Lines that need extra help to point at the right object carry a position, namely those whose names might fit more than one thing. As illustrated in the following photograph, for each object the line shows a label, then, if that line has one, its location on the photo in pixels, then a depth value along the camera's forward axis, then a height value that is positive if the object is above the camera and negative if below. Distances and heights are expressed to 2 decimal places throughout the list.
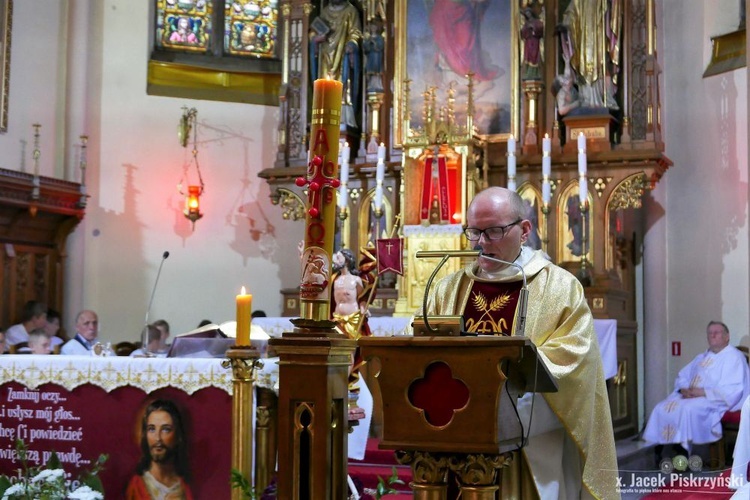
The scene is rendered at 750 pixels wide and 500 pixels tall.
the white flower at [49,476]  5.00 -0.95
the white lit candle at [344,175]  10.86 +1.25
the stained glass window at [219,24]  13.66 +3.61
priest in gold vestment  3.68 -0.21
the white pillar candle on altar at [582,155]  10.17 +1.39
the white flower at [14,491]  5.04 -1.02
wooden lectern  3.09 -0.35
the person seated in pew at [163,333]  10.49 -0.49
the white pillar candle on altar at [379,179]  10.73 +1.19
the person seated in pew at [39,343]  8.50 -0.48
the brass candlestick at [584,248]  10.28 +0.46
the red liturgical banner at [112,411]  5.70 -0.72
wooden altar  10.65 +1.77
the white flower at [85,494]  4.96 -1.03
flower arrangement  5.01 -1.02
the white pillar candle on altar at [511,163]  10.30 +1.32
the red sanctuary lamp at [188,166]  12.80 +1.57
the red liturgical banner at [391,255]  9.02 +0.32
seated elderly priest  9.27 -1.01
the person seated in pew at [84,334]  9.14 -0.44
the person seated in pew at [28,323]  11.33 -0.41
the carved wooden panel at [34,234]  11.61 +0.65
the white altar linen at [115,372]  5.70 -0.49
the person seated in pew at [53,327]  11.13 -0.44
